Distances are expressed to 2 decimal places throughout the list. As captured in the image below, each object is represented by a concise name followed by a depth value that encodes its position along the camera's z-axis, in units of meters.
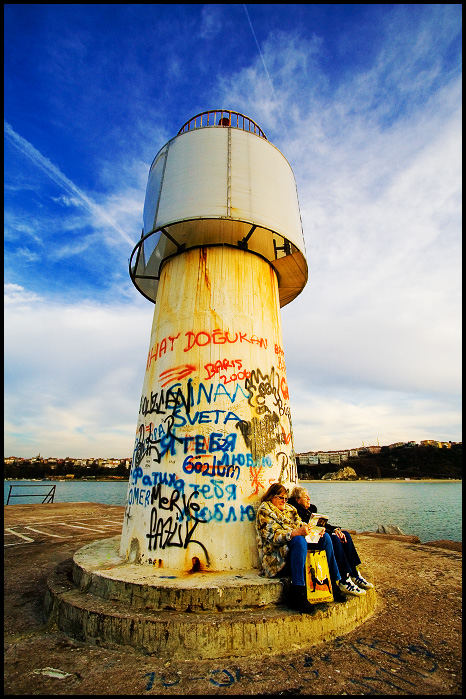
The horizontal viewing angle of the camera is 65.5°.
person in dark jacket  4.60
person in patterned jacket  3.97
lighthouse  4.85
